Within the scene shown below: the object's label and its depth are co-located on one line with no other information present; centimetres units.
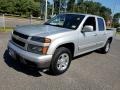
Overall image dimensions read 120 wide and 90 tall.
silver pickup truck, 226
